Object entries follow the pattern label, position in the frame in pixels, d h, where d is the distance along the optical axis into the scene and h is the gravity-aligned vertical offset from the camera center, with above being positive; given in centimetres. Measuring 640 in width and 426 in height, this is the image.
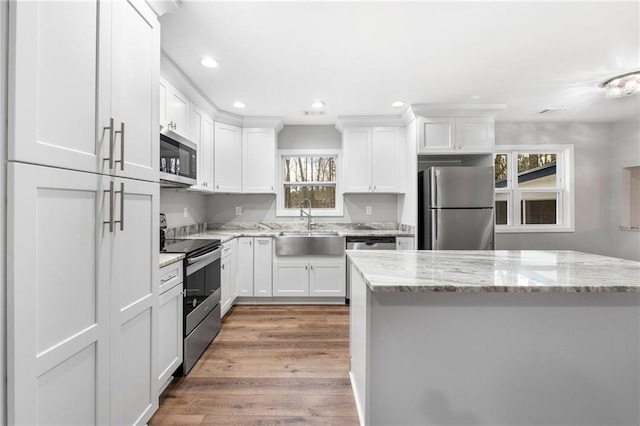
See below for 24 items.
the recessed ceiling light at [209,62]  244 +126
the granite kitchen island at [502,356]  137 -64
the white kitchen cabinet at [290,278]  374 -78
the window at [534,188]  431 +40
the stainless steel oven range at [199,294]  217 -64
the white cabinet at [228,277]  314 -68
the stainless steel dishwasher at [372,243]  367 -34
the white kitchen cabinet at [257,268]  372 -66
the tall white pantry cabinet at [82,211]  90 +1
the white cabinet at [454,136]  362 +96
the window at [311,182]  444 +49
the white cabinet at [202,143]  314 +81
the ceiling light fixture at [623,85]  268 +121
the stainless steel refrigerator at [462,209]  338 +8
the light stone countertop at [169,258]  182 -28
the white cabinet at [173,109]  245 +94
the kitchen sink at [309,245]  371 -37
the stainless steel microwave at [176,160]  220 +44
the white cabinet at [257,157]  401 +78
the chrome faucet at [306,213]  428 +3
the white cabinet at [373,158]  402 +77
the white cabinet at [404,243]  368 -34
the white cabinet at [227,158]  376 +73
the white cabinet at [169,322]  184 -70
